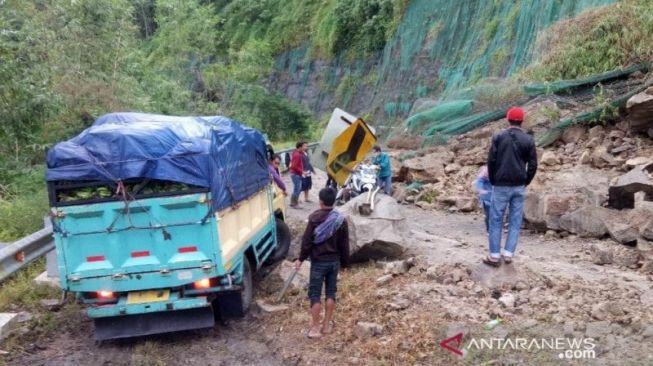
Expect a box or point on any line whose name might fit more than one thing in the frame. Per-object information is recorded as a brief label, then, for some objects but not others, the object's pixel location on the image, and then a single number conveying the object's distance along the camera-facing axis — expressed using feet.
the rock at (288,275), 24.59
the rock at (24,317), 21.64
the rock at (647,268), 22.69
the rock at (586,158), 37.14
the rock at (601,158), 35.83
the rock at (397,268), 23.61
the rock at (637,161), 33.28
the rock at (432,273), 22.68
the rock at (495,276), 20.80
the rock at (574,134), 40.37
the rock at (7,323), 20.13
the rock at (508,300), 18.97
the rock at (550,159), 38.93
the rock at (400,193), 45.75
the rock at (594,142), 38.19
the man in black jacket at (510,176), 20.49
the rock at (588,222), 28.63
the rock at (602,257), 24.99
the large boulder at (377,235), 26.45
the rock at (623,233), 26.48
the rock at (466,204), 39.58
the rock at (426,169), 46.52
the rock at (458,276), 21.81
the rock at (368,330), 18.56
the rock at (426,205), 42.27
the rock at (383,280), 22.61
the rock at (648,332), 15.65
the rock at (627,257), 24.16
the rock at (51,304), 23.09
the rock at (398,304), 19.89
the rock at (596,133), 38.60
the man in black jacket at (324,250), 19.16
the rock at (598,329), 16.24
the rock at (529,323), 17.29
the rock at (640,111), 34.63
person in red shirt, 46.65
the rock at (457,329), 17.34
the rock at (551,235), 30.43
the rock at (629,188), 29.07
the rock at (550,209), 30.81
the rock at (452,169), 46.16
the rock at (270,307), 22.31
